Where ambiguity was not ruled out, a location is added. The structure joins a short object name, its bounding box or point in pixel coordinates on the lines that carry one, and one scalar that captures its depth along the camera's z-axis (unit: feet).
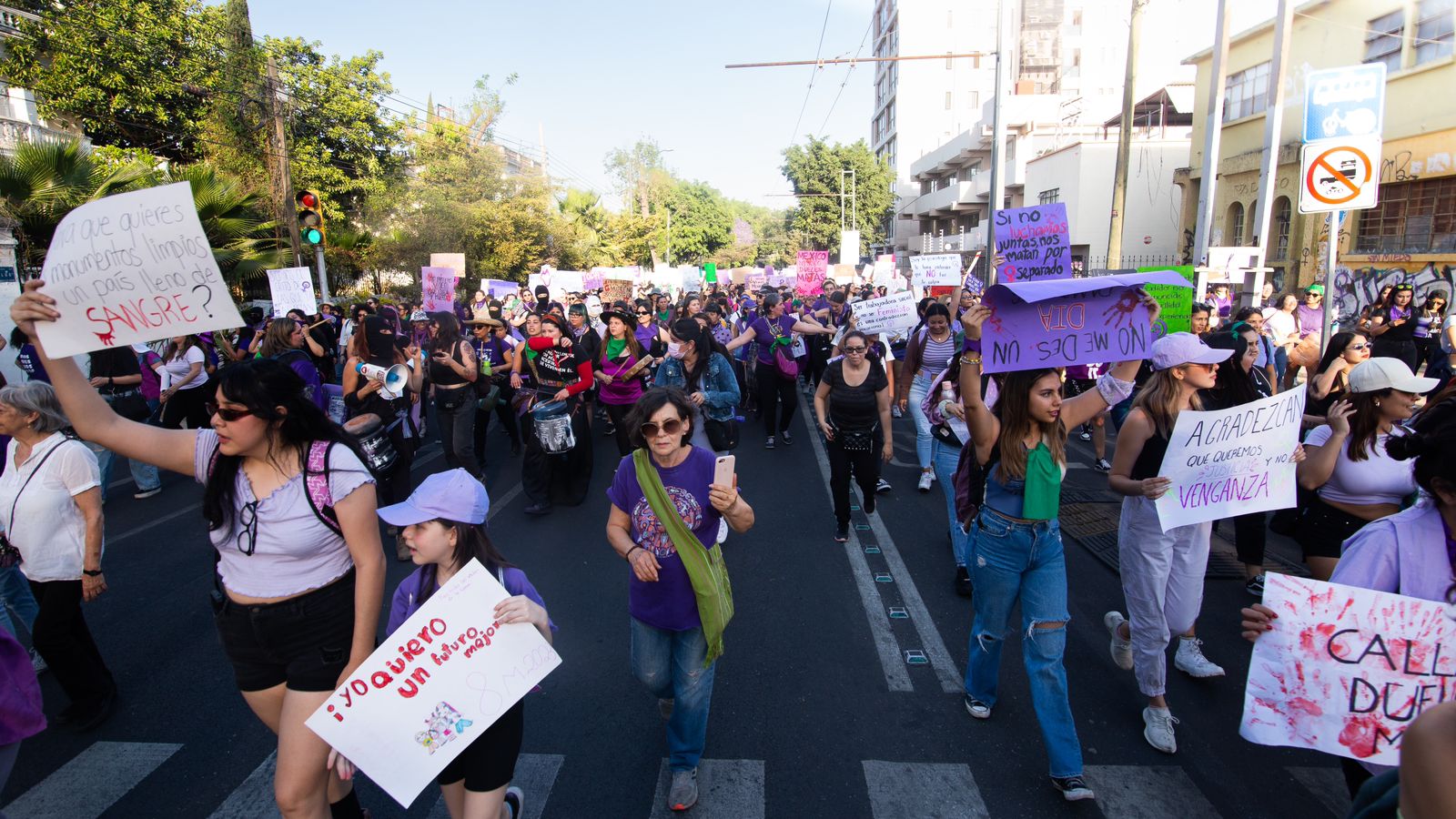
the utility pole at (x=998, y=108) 51.47
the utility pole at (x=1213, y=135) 42.98
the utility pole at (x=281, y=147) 52.80
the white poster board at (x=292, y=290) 36.29
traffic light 39.17
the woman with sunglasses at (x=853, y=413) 19.69
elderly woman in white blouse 11.80
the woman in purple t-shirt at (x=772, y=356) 32.50
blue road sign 21.65
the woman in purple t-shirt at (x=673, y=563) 10.30
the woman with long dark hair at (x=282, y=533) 8.04
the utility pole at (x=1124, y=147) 51.19
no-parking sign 20.98
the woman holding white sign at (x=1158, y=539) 11.94
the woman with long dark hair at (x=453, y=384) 24.03
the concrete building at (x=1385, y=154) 52.65
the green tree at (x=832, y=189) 197.16
